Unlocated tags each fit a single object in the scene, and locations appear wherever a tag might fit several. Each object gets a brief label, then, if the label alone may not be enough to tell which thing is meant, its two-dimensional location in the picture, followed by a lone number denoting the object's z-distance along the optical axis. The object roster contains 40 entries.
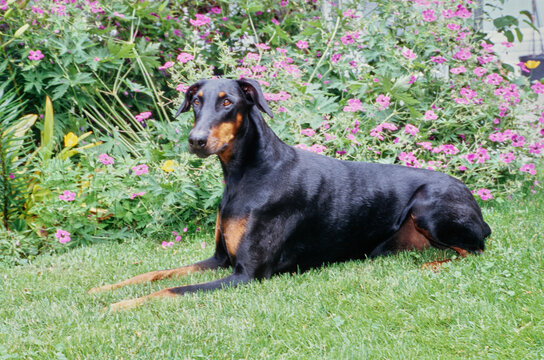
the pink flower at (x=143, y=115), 4.85
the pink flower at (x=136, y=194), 4.64
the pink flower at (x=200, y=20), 5.24
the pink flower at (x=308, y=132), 4.75
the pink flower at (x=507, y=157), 4.96
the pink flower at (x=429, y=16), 5.48
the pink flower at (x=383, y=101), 4.79
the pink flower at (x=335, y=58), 5.53
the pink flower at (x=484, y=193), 4.78
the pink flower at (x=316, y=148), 4.61
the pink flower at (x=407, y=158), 4.75
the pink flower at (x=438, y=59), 5.38
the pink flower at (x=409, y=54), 5.14
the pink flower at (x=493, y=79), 5.25
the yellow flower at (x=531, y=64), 5.89
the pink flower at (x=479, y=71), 5.25
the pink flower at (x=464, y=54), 5.40
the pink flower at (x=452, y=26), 5.46
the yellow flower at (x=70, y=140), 5.20
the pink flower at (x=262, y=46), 5.03
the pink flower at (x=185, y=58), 4.77
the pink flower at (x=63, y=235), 4.43
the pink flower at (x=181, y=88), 4.70
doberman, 3.32
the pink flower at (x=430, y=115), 4.91
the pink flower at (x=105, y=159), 4.66
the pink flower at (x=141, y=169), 4.53
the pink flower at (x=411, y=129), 4.69
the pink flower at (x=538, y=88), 5.39
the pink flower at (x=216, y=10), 6.55
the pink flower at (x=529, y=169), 5.07
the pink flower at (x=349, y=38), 5.47
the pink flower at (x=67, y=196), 4.45
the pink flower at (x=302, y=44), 5.27
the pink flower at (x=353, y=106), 4.78
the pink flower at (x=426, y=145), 4.79
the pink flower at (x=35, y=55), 5.13
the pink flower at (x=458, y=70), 5.14
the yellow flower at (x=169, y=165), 4.68
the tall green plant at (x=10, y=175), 4.48
